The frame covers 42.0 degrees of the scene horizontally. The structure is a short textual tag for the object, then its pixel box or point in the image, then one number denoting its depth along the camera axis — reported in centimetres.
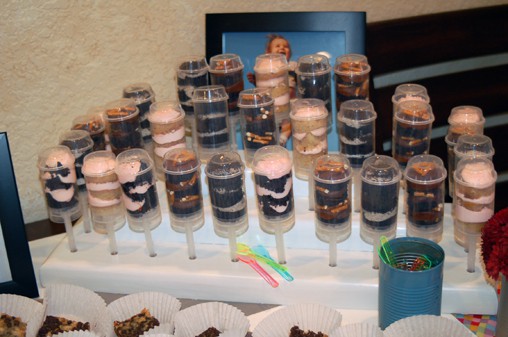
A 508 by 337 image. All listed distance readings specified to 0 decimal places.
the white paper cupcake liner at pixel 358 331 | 141
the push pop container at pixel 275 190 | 161
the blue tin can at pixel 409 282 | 139
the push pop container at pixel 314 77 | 189
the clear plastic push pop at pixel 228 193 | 163
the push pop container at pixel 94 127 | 189
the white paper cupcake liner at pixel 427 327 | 140
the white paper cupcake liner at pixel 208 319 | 154
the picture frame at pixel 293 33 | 214
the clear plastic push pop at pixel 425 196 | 155
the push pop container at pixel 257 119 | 180
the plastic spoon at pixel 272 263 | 167
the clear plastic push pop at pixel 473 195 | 152
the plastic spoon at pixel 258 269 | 166
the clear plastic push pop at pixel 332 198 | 158
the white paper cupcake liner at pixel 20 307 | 164
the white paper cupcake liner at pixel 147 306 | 161
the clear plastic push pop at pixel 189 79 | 200
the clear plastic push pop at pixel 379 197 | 155
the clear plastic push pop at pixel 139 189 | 168
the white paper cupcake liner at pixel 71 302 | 163
